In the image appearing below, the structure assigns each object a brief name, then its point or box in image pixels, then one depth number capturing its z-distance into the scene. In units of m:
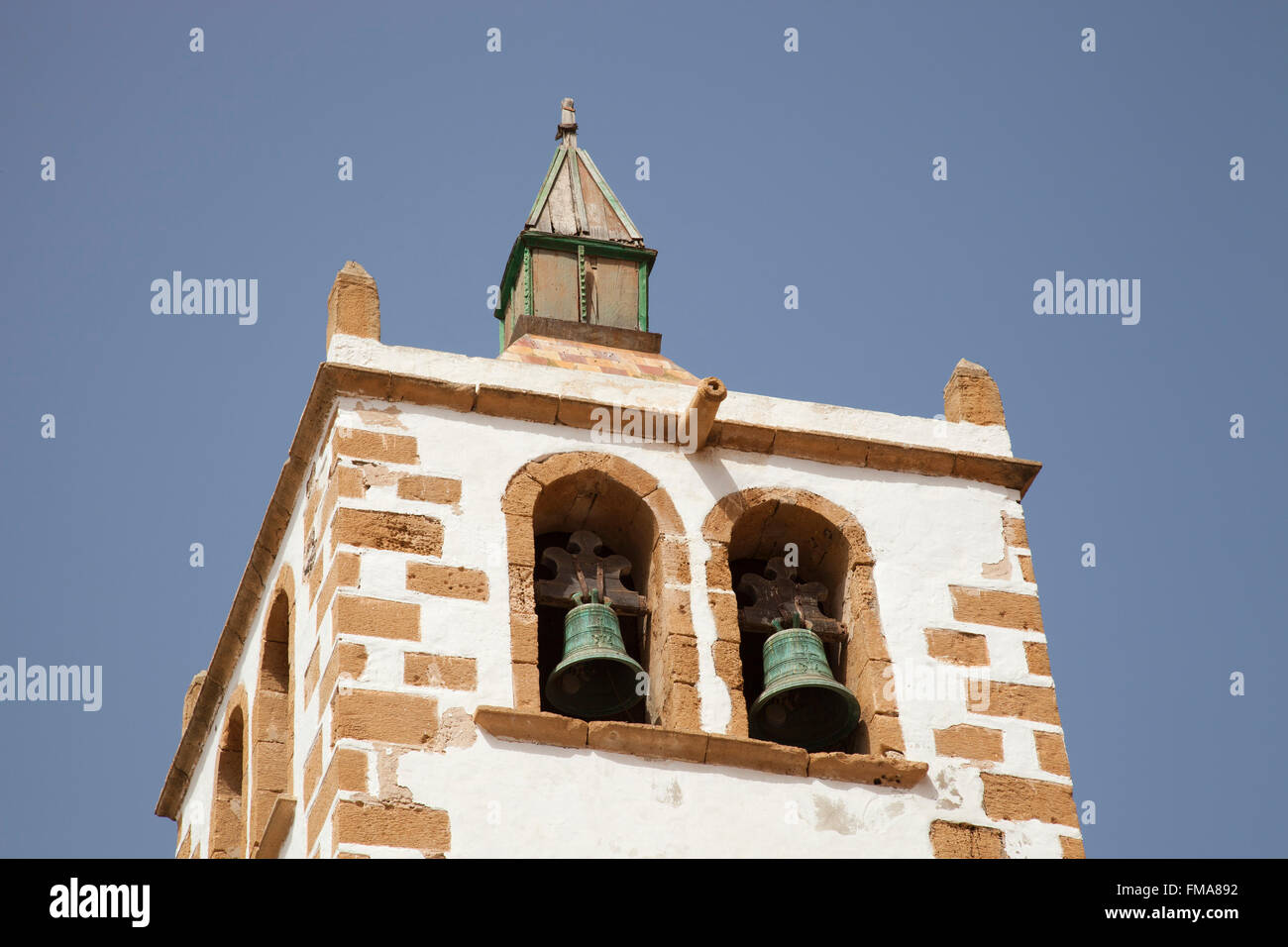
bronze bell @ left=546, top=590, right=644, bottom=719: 18.64
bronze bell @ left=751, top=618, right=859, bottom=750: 19.02
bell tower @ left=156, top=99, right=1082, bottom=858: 17.80
